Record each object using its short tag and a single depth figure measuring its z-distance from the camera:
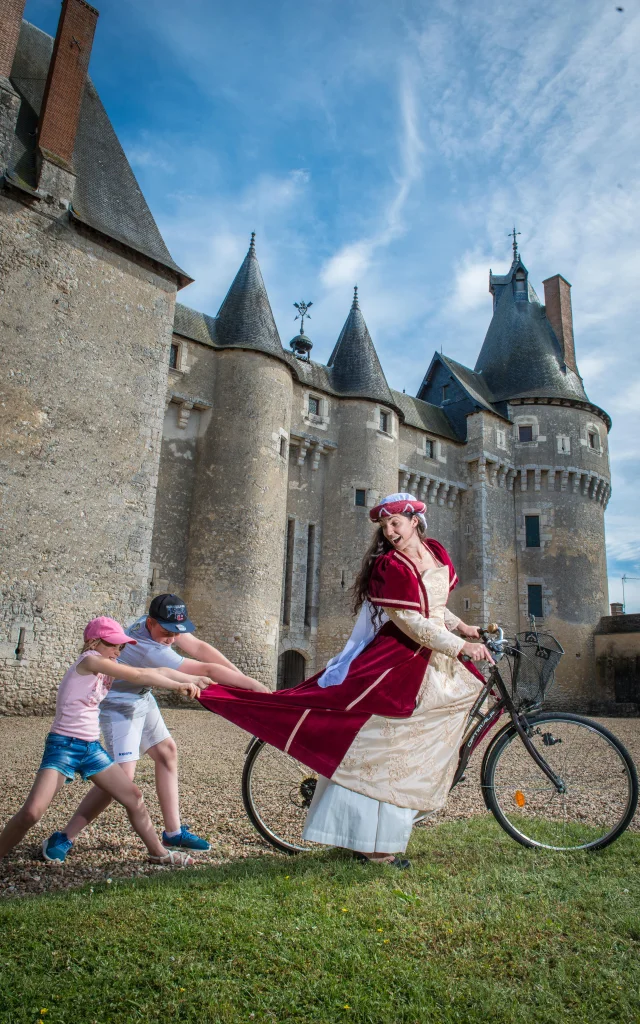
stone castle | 12.65
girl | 3.22
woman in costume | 3.18
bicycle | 3.40
